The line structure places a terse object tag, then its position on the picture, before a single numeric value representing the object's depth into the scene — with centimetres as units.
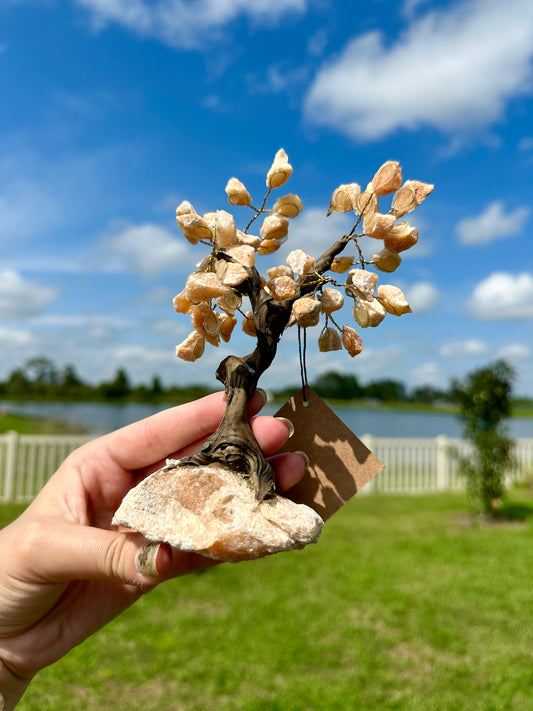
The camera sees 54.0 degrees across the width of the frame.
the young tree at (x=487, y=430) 809
